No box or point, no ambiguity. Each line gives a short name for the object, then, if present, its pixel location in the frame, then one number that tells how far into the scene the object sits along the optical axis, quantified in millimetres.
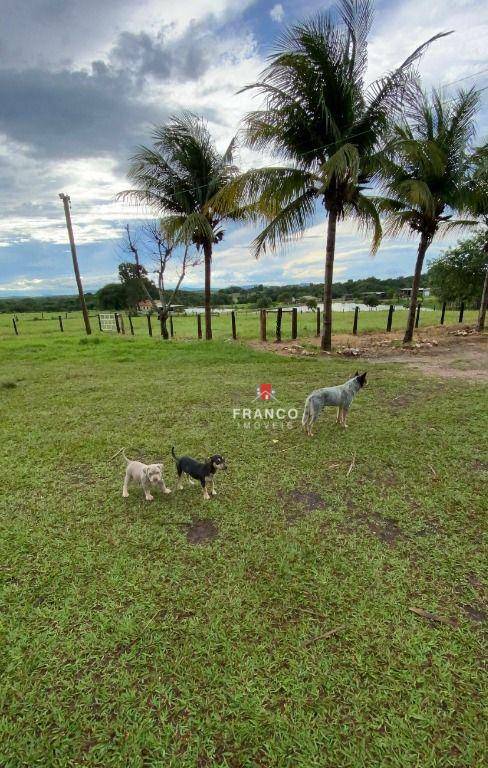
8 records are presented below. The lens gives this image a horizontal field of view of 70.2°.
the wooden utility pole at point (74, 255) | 13126
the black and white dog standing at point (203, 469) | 2397
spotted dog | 3596
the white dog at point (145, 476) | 2479
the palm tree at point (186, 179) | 10227
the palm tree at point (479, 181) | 9422
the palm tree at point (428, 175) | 8062
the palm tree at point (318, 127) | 7020
